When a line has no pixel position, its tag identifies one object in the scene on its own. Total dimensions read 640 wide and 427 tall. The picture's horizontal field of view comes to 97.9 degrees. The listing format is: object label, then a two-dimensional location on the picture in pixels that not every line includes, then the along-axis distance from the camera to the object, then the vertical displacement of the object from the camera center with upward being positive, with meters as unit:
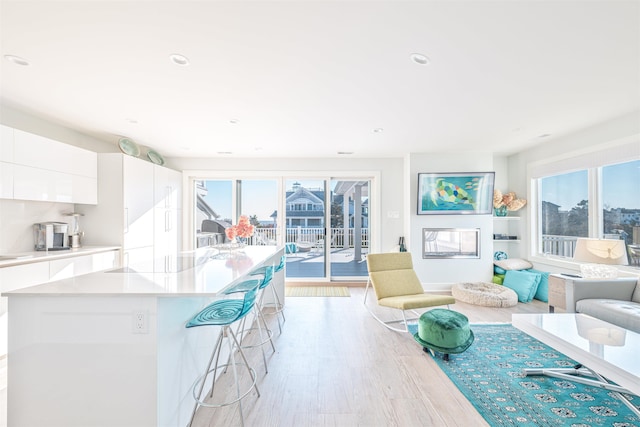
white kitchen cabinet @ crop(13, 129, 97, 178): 2.80 +0.68
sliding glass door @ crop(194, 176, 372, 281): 5.50 +0.10
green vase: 5.10 +0.10
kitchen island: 1.46 -0.75
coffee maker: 3.26 -0.24
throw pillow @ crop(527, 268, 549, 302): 4.25 -1.11
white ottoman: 4.05 -1.17
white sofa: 2.75 -0.83
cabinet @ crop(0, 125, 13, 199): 2.62 +0.51
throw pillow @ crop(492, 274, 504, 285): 4.84 -1.09
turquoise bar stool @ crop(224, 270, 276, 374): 2.34 -1.27
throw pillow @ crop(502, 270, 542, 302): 4.22 -1.04
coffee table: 1.62 -0.88
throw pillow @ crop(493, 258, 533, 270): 4.77 -0.81
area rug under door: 4.76 -1.34
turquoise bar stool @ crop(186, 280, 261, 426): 1.70 -0.64
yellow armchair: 3.17 -0.87
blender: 3.57 -0.22
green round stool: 2.54 -1.09
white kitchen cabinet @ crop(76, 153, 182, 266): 3.80 +0.09
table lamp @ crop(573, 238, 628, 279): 2.90 -0.42
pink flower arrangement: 3.20 -0.16
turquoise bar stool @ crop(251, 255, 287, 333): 2.91 -1.24
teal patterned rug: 1.81 -1.30
